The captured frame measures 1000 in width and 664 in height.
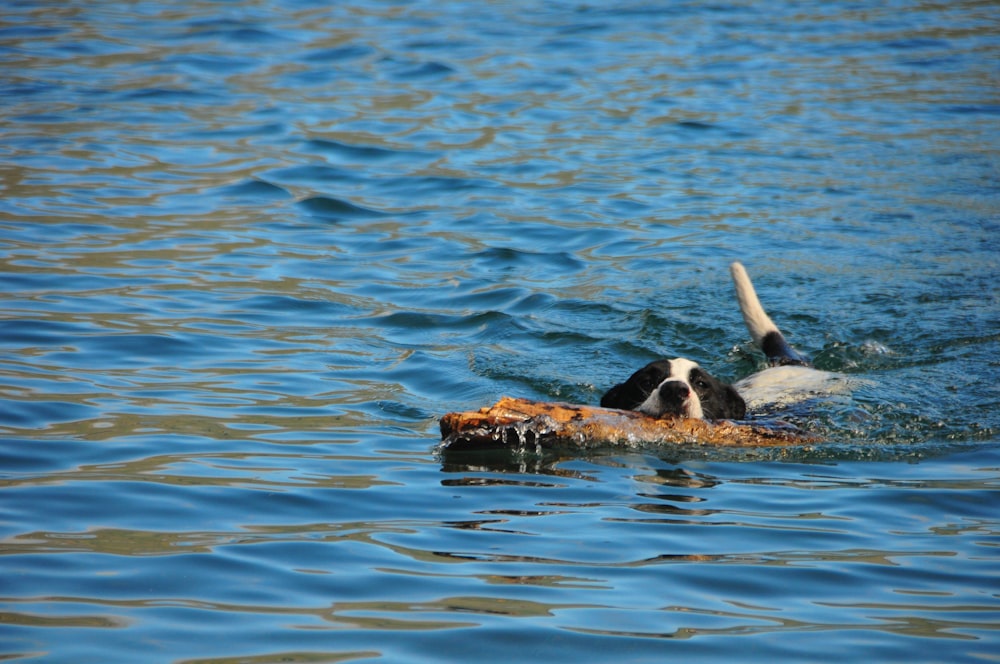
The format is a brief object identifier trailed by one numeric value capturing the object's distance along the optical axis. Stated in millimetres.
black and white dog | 10320
